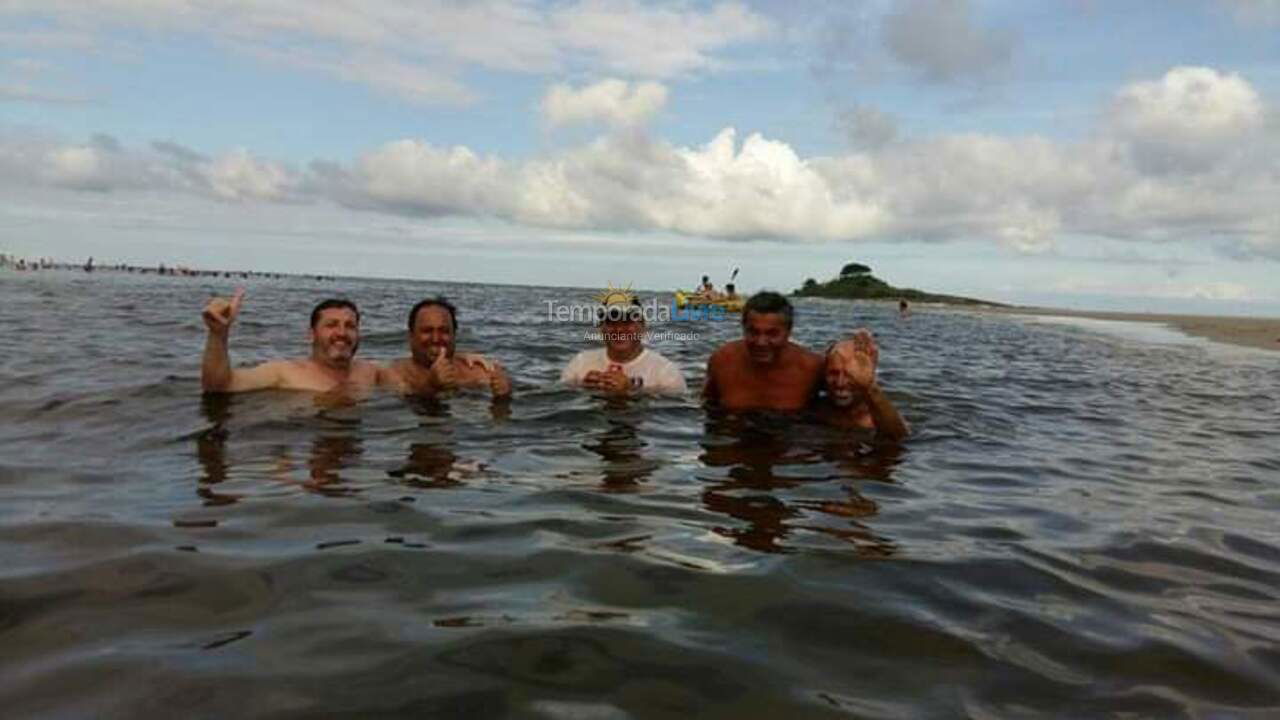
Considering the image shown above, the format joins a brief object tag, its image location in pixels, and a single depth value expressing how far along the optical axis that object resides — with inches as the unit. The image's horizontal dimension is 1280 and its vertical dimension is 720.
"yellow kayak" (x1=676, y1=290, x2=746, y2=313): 1438.2
